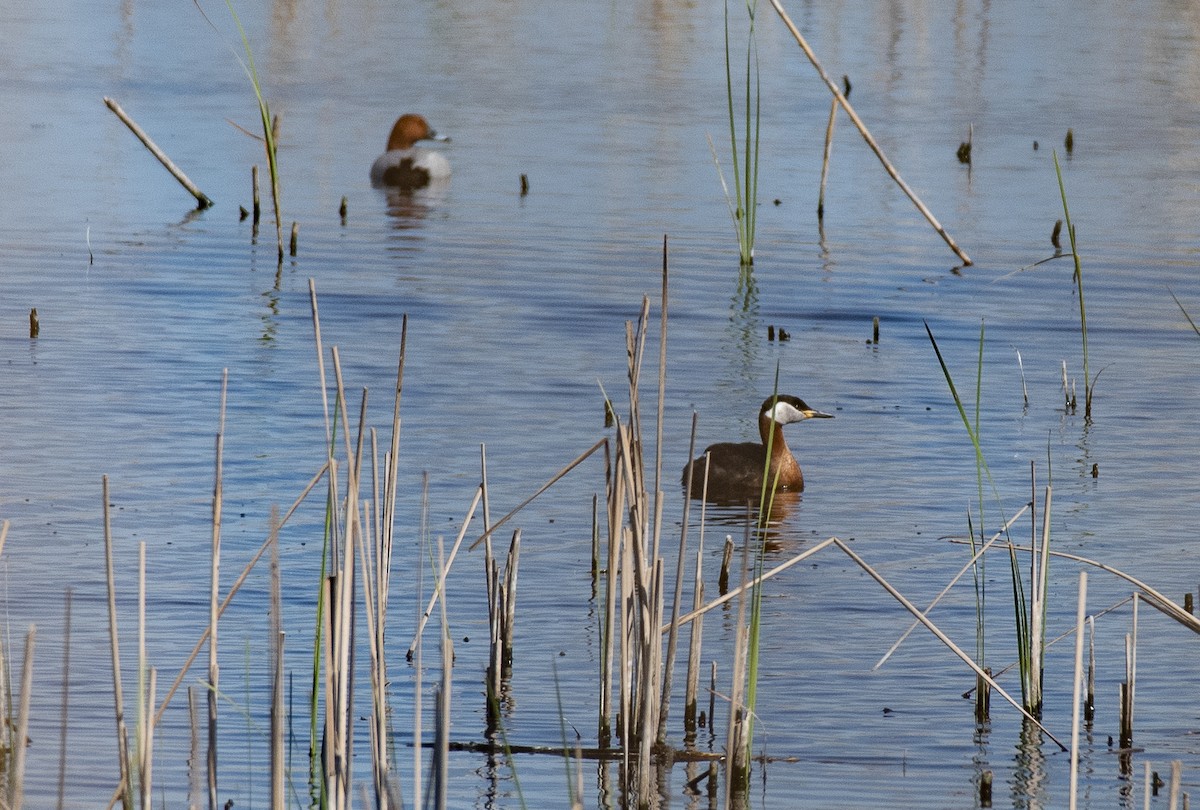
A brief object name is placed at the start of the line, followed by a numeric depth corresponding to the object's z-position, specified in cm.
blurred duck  4378
